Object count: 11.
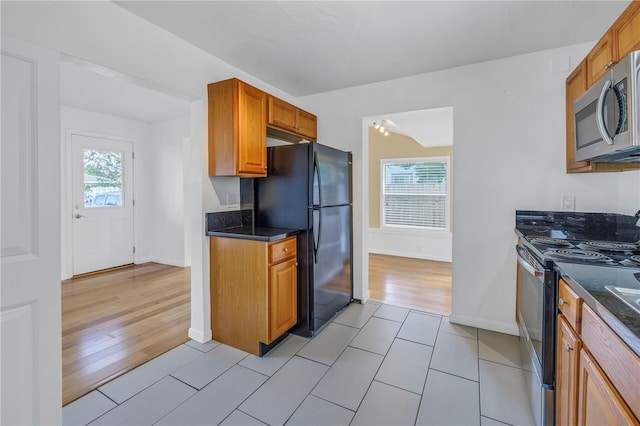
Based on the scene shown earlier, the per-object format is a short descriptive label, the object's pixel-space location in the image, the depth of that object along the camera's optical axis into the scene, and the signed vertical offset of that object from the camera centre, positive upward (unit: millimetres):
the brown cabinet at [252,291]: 2250 -643
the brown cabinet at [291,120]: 2771 +957
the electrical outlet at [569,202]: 2373 +66
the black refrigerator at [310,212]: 2555 -6
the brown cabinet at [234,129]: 2348 +682
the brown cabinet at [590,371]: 774 -518
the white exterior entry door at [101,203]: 4379 +153
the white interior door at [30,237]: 1261 -110
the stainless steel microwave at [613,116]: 1253 +468
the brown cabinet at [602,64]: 1454 +884
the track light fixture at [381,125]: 4594 +1372
